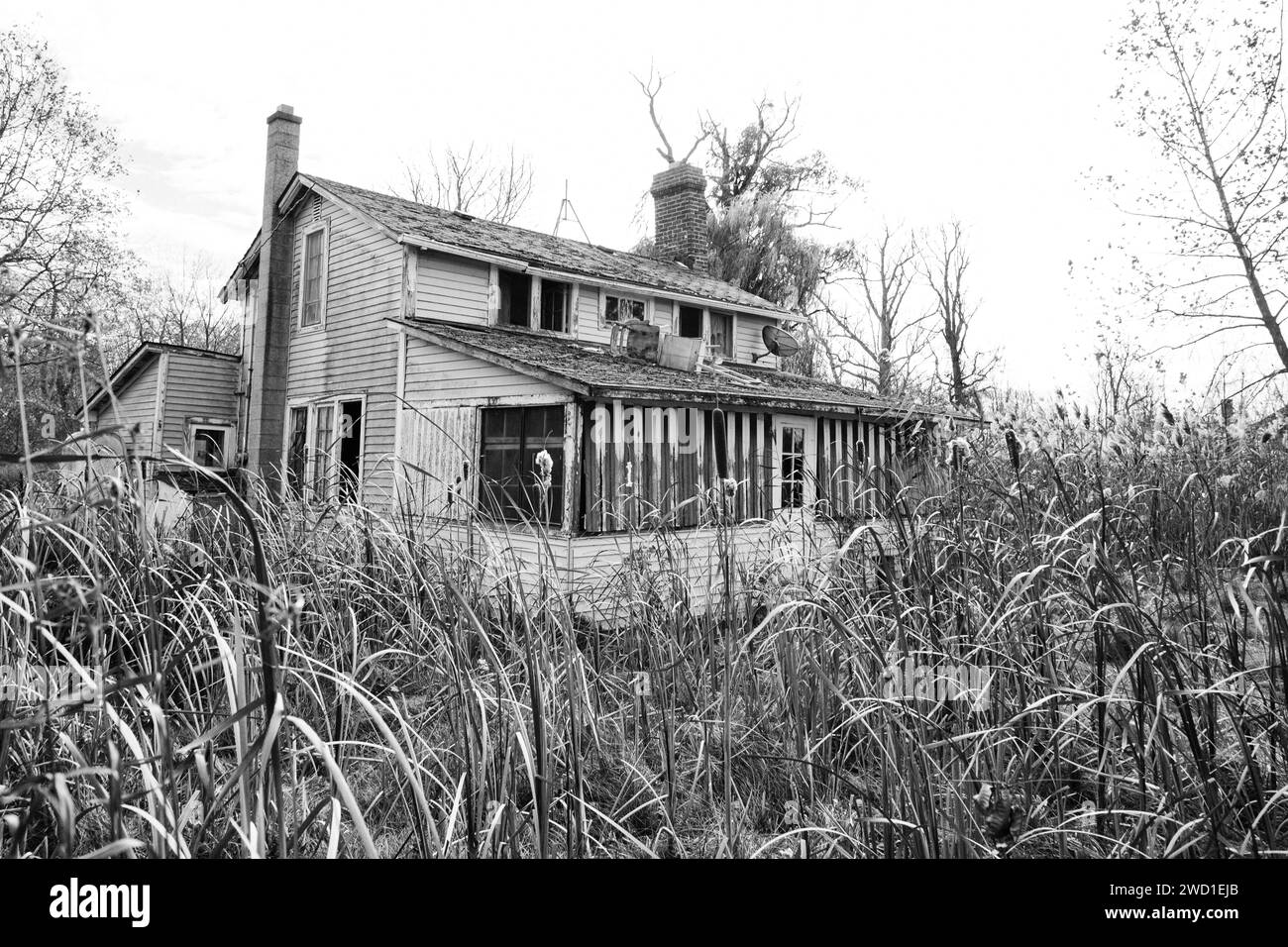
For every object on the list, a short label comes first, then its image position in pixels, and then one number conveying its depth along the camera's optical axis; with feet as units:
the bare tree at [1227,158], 38.29
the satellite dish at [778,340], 56.08
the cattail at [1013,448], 8.72
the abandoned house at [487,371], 32.01
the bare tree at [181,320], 88.79
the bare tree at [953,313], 95.96
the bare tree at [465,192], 89.56
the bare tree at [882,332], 94.48
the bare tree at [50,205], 36.24
